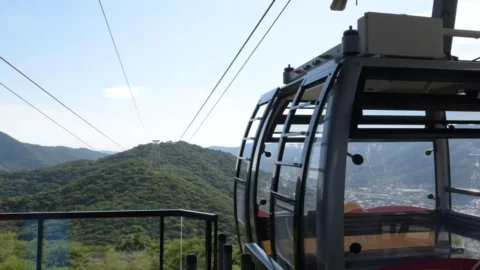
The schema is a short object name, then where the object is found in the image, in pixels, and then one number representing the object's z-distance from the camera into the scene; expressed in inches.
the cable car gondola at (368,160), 81.4
